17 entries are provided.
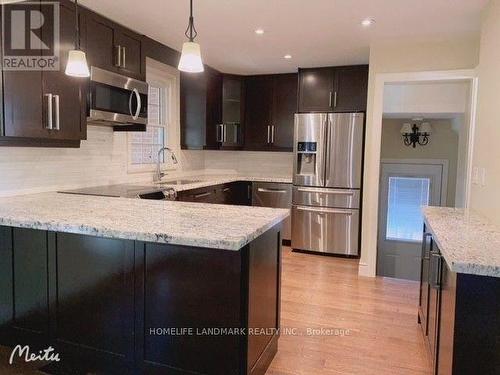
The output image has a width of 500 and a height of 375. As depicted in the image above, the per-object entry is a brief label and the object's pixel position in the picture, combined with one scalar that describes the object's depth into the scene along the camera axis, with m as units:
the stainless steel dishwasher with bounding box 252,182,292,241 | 4.97
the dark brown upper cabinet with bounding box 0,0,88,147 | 2.43
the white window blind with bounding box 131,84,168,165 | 4.15
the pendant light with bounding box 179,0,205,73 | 1.91
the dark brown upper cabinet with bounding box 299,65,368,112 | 4.59
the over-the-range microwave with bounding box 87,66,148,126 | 2.93
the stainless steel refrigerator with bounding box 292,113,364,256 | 4.41
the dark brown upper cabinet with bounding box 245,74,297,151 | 5.15
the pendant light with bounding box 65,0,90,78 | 2.09
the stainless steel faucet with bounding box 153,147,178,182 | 4.23
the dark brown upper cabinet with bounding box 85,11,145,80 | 2.93
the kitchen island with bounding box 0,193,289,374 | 1.72
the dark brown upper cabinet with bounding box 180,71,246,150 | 4.80
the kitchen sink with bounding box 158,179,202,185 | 4.04
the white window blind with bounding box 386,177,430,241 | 5.97
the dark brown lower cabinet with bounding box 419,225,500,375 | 1.39
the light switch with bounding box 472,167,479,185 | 2.66
